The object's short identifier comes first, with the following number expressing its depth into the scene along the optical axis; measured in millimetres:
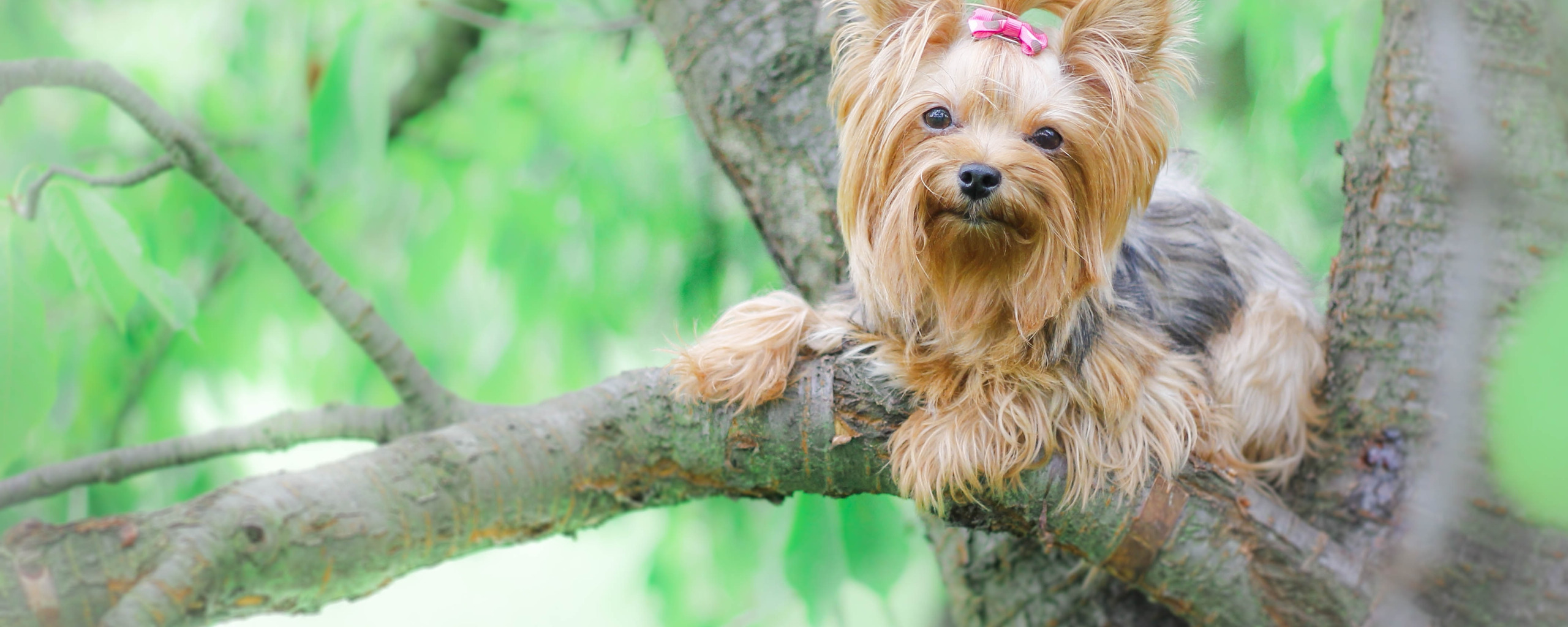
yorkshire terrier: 2740
